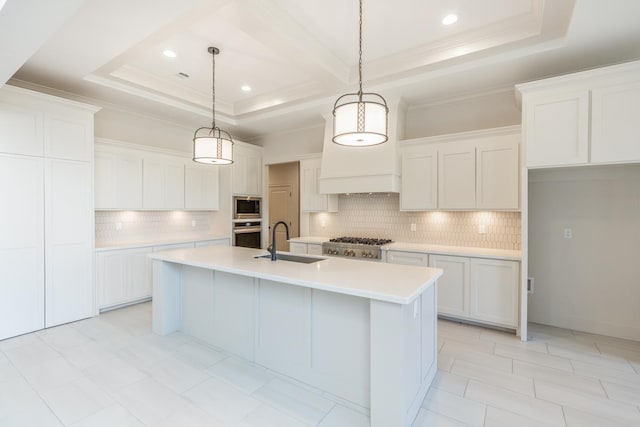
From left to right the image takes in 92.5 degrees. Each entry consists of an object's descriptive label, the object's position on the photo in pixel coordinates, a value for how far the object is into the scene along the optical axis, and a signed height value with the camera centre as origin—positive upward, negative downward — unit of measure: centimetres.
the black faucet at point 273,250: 301 -39
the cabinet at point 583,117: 272 +88
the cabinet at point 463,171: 357 +50
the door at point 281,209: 683 +3
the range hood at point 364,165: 419 +66
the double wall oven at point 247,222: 587 -23
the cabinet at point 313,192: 516 +31
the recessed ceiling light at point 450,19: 286 +183
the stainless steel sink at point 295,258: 312 -50
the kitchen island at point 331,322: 190 -87
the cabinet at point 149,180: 421 +47
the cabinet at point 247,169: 581 +80
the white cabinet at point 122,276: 401 -91
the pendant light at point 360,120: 214 +65
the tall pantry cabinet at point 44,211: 324 -1
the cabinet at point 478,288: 339 -90
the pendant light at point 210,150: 327 +65
